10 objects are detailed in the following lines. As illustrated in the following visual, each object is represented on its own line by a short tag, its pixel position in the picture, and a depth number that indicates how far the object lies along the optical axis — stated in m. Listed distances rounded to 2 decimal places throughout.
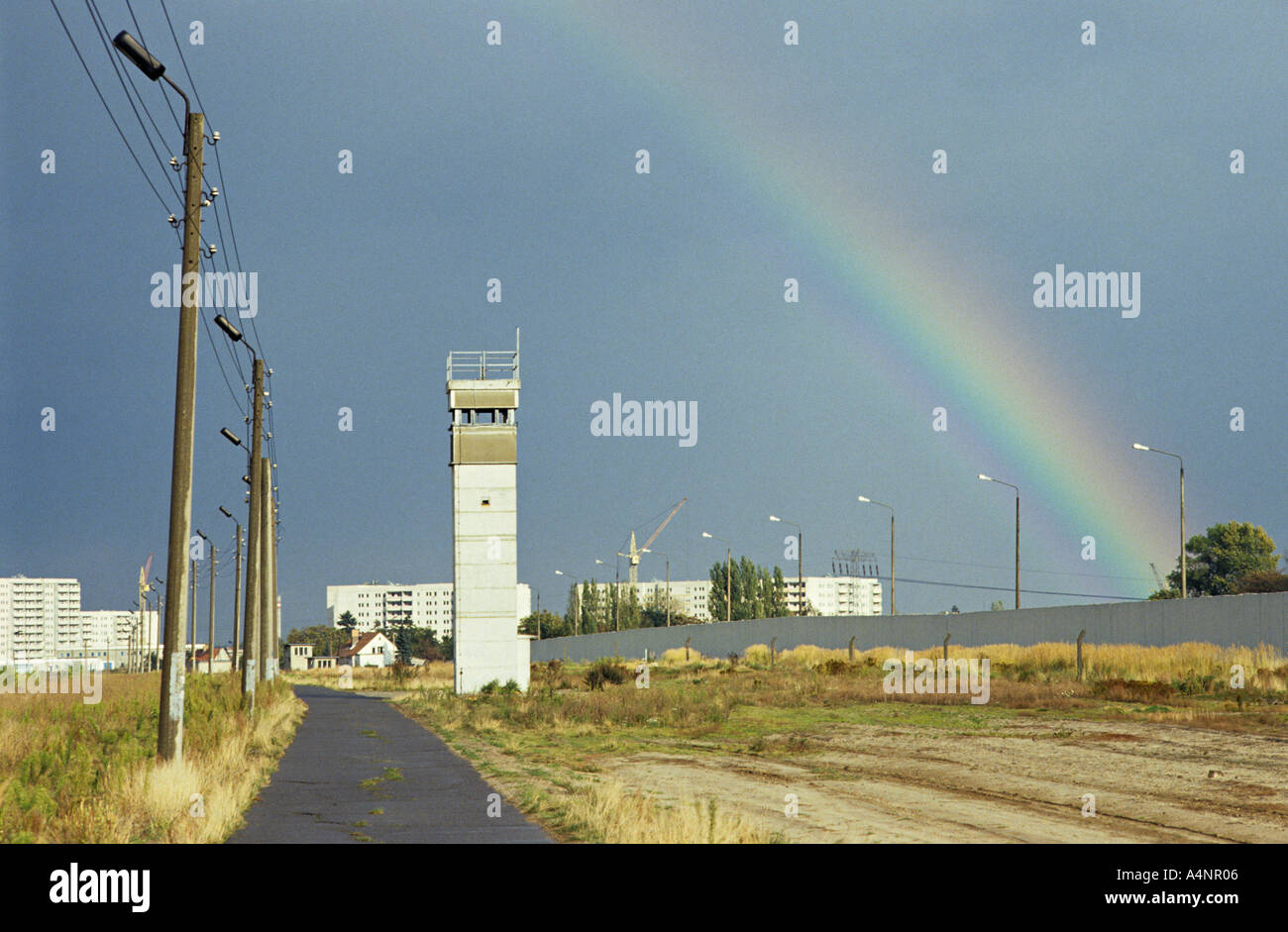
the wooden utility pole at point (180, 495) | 21.61
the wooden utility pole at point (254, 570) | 42.19
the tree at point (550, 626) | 166.25
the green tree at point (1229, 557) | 128.38
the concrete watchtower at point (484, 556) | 64.75
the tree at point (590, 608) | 163.75
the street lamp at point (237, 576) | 75.97
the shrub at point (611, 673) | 68.44
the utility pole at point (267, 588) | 58.42
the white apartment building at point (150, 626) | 150.50
